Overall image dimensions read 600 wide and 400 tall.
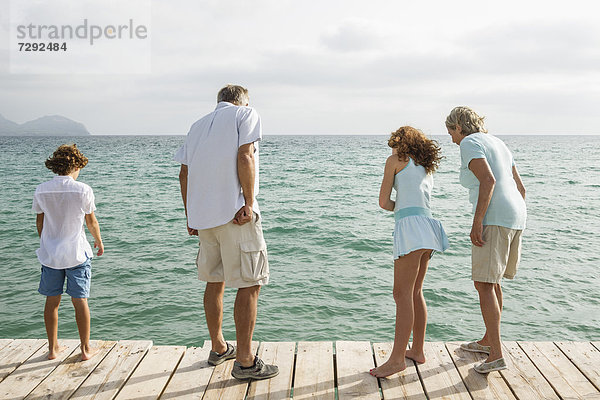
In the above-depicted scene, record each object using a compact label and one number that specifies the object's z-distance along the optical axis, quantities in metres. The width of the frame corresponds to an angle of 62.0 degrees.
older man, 3.17
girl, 3.29
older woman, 3.29
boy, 3.57
